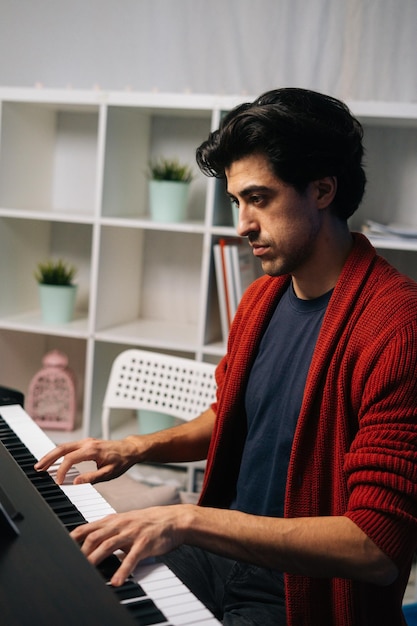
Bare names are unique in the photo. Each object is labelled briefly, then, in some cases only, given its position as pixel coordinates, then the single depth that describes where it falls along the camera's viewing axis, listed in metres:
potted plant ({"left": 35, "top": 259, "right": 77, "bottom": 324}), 2.75
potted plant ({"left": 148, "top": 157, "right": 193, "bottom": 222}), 2.61
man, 1.13
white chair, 2.26
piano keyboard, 0.93
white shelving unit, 2.56
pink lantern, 2.76
